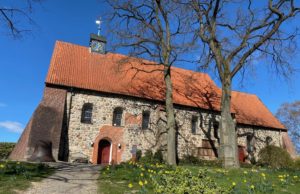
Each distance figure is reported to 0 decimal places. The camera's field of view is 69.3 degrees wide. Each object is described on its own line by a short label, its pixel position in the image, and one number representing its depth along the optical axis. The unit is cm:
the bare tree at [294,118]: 3215
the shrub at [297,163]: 1617
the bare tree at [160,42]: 1368
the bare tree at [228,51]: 1154
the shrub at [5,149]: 1750
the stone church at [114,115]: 1487
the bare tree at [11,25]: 854
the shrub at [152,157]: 1591
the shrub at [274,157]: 1708
